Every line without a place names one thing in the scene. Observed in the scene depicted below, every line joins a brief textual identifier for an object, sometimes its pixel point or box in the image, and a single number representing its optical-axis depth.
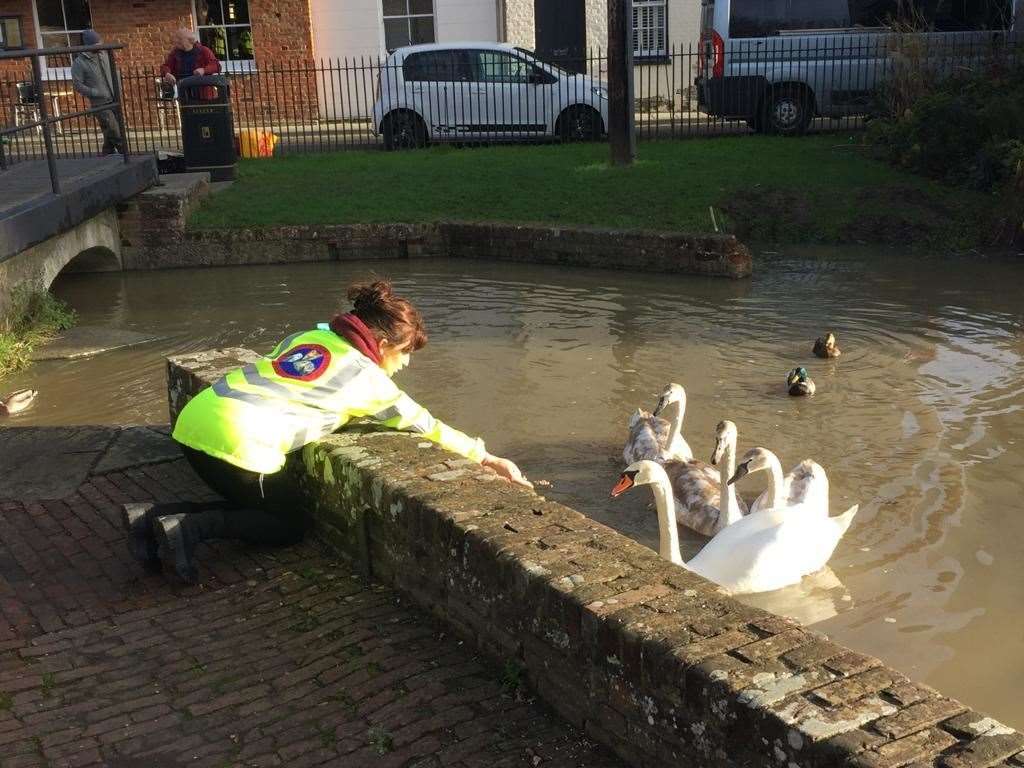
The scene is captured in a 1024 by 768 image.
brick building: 24.19
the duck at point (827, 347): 8.89
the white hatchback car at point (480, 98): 19.12
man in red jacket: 16.62
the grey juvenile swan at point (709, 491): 6.03
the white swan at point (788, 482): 5.91
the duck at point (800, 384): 8.06
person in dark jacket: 16.05
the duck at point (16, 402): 8.08
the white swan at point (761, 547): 5.32
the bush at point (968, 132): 13.77
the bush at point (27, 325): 9.14
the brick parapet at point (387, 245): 12.66
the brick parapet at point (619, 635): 2.78
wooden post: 14.90
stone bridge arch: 9.85
